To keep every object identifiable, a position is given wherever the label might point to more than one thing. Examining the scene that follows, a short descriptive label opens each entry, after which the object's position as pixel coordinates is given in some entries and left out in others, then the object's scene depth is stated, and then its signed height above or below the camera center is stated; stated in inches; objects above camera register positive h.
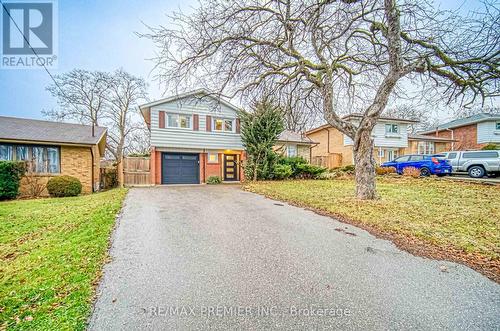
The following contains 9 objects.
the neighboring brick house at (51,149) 480.1 +37.5
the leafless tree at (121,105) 944.0 +255.5
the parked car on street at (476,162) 532.7 +3.9
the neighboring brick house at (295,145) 796.6 +72.4
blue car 607.2 -0.4
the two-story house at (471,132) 944.3 +146.6
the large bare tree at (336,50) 261.6 +150.5
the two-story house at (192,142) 593.6 +62.2
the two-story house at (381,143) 888.9 +89.5
